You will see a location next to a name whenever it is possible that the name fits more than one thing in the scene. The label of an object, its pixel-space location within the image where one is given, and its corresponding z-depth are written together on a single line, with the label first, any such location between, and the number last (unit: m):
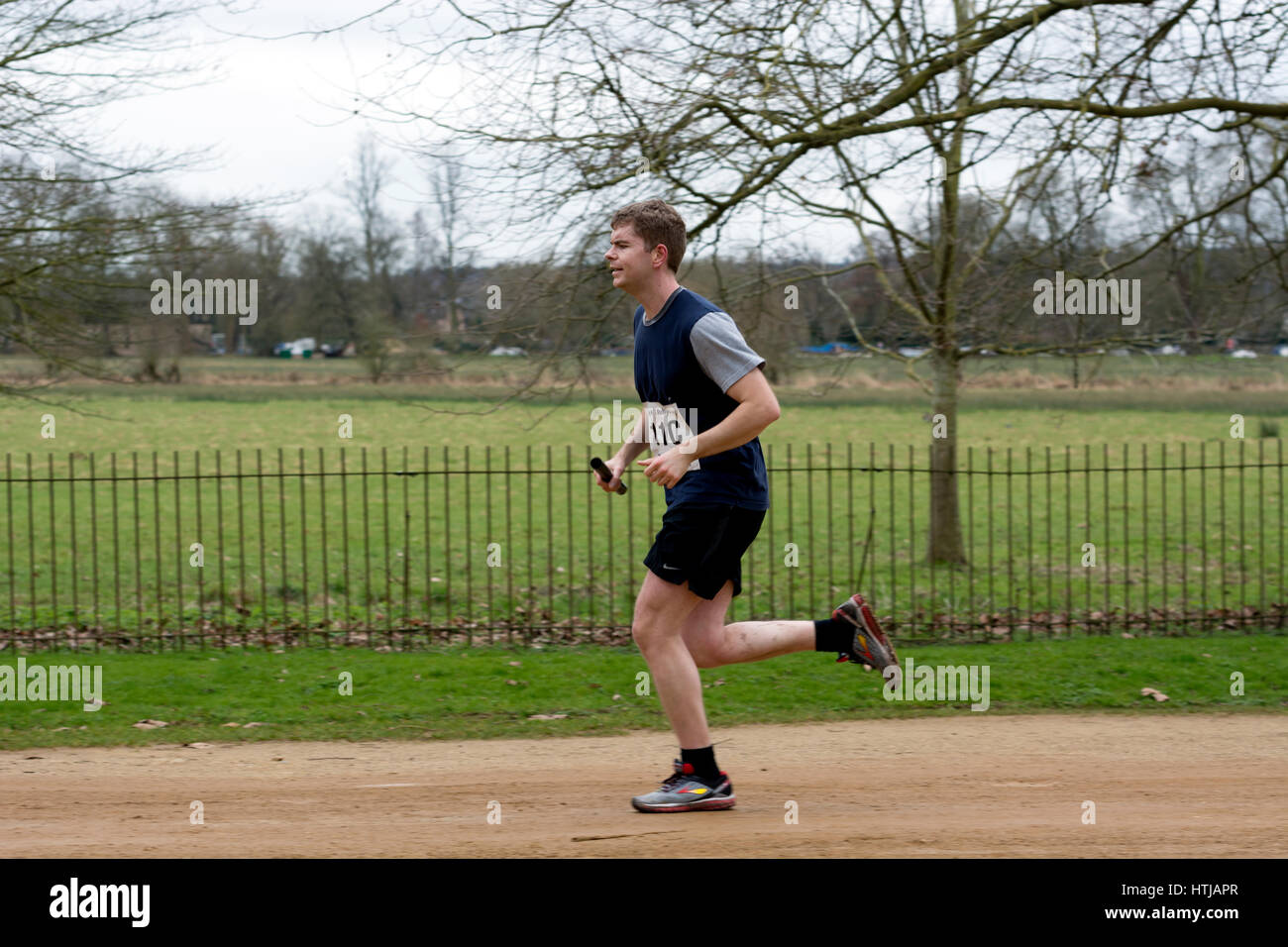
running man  4.38
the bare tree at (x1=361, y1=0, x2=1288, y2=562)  8.43
